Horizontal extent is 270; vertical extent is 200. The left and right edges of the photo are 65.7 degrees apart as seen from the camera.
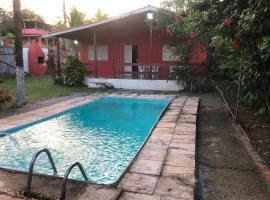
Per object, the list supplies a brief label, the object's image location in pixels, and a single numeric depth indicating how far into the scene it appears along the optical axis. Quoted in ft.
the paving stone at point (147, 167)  10.49
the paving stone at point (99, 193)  8.55
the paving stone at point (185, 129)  15.85
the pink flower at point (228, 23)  12.59
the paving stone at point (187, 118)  18.58
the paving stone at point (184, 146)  13.10
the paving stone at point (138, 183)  9.05
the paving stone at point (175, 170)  10.29
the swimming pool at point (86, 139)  13.07
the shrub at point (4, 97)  22.28
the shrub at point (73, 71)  36.90
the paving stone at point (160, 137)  14.64
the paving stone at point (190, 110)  21.34
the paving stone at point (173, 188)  8.69
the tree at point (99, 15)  78.99
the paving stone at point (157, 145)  13.39
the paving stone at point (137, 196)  8.48
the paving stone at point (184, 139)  14.21
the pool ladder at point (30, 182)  8.33
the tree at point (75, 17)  67.23
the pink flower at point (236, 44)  14.46
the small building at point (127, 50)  35.70
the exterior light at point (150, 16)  32.82
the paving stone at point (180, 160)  11.17
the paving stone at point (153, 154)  11.93
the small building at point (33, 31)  92.03
